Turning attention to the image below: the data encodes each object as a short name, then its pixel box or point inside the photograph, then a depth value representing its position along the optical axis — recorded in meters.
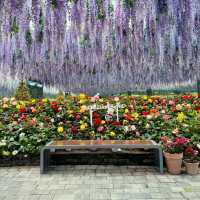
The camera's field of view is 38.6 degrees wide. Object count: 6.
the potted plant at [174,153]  4.00
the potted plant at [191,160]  3.99
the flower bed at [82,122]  4.73
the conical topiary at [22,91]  13.56
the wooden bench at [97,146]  3.97
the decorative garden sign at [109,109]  5.21
